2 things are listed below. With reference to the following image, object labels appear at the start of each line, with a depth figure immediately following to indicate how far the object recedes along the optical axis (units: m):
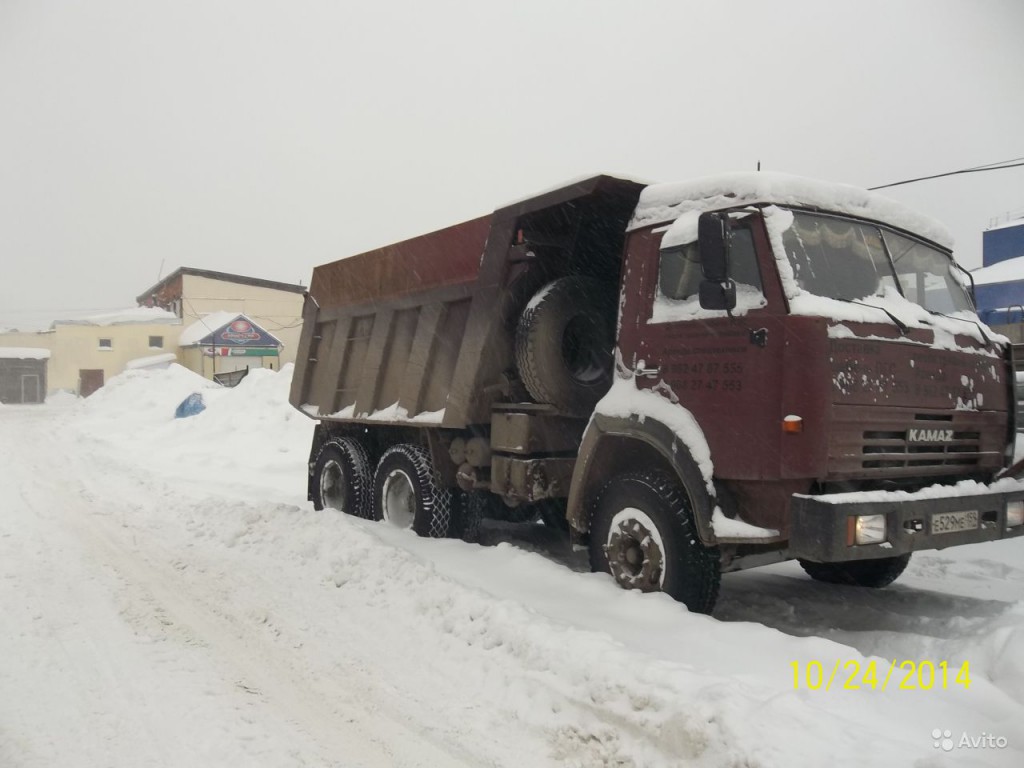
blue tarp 20.92
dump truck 3.95
